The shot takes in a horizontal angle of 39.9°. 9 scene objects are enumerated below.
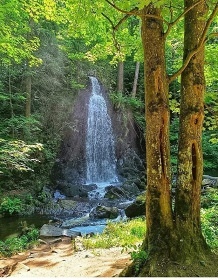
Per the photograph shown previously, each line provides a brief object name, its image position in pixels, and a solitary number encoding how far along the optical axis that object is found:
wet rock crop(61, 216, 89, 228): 9.80
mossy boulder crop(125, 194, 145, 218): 9.95
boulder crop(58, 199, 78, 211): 11.99
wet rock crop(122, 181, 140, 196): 14.14
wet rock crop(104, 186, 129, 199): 13.38
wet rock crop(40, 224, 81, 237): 7.81
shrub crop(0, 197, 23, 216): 11.38
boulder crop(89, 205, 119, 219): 10.52
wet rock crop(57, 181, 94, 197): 13.76
